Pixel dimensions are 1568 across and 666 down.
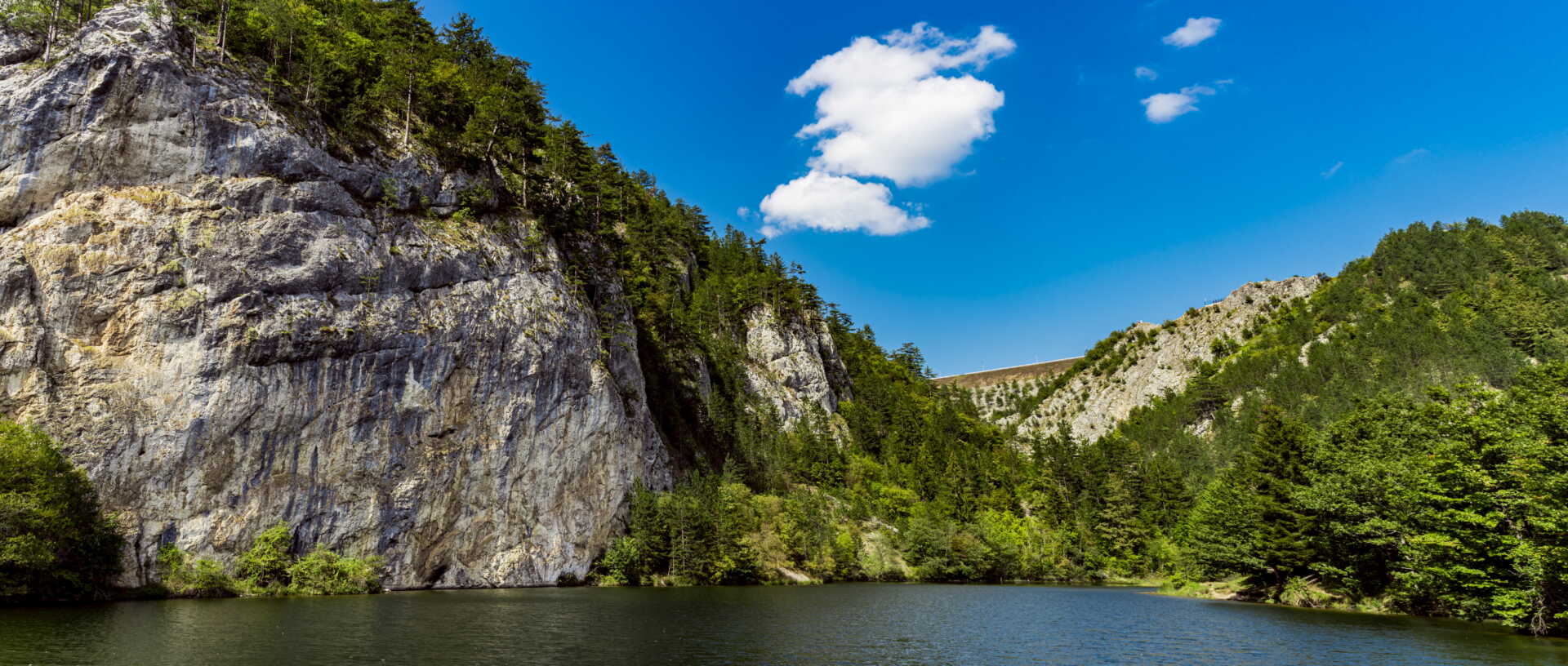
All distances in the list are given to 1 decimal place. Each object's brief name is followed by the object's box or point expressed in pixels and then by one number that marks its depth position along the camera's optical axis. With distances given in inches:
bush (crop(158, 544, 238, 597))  2012.8
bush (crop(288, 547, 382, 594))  2187.5
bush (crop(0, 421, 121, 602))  1590.8
